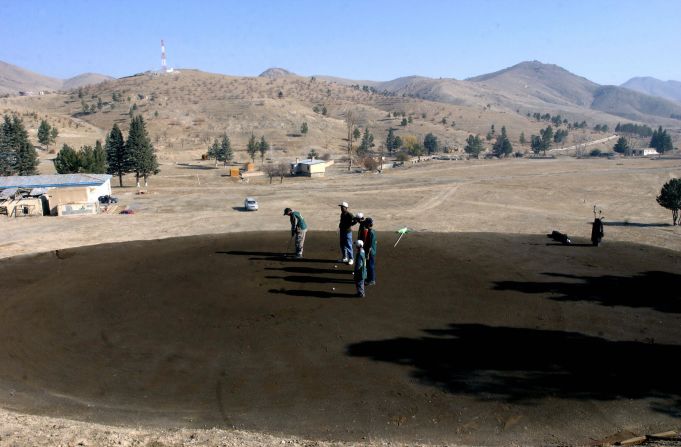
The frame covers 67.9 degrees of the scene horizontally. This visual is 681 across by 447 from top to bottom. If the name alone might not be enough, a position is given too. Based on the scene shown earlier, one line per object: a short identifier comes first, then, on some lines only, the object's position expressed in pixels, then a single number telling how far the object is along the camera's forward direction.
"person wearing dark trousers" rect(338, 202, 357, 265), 20.11
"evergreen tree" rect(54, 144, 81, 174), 48.53
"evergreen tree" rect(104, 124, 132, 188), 53.55
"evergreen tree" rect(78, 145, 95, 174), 48.75
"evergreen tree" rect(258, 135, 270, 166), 78.98
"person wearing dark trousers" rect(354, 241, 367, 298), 16.19
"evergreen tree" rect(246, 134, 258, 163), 78.11
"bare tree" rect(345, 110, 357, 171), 123.60
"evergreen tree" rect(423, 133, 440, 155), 101.38
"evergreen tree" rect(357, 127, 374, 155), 91.40
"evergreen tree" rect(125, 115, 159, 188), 53.00
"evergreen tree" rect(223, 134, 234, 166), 74.12
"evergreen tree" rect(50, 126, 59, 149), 80.28
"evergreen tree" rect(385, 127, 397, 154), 101.56
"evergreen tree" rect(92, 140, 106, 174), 50.67
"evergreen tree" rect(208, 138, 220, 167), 73.75
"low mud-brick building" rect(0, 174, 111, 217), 32.69
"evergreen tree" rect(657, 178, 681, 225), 30.39
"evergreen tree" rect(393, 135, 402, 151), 100.81
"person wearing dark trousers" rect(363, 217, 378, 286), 17.12
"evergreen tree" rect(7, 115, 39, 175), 51.52
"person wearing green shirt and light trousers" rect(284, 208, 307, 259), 21.36
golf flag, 26.81
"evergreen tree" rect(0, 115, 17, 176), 50.19
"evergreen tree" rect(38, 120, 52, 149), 76.25
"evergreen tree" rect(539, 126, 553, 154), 104.25
